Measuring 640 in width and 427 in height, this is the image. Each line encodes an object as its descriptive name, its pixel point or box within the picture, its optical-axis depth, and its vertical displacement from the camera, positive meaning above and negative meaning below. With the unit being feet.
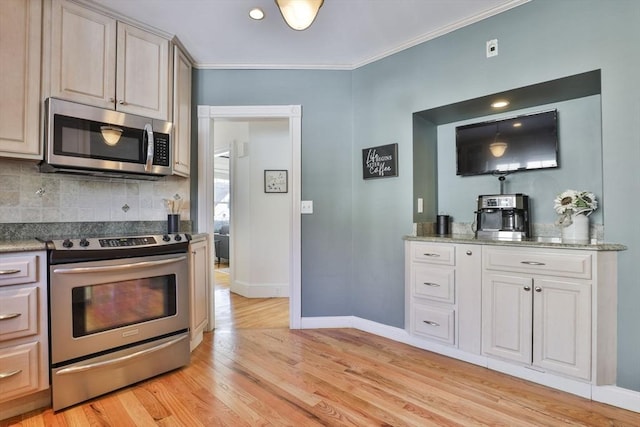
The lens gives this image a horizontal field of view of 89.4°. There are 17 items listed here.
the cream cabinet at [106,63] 6.75 +3.46
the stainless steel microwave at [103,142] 6.54 +1.61
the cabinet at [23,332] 5.41 -2.02
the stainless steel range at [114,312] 5.86 -1.97
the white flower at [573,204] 6.78 +0.25
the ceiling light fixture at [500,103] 7.97 +2.82
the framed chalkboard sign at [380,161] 9.20 +1.59
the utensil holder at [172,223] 8.67 -0.22
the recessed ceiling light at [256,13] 7.35 +4.66
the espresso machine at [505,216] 7.86 -0.01
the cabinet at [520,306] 6.04 -1.95
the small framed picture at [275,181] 14.07 +1.49
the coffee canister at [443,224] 9.13 -0.24
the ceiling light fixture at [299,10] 5.02 +3.25
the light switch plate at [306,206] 10.05 +0.29
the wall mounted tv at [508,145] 7.71 +1.82
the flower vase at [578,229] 6.79 -0.28
